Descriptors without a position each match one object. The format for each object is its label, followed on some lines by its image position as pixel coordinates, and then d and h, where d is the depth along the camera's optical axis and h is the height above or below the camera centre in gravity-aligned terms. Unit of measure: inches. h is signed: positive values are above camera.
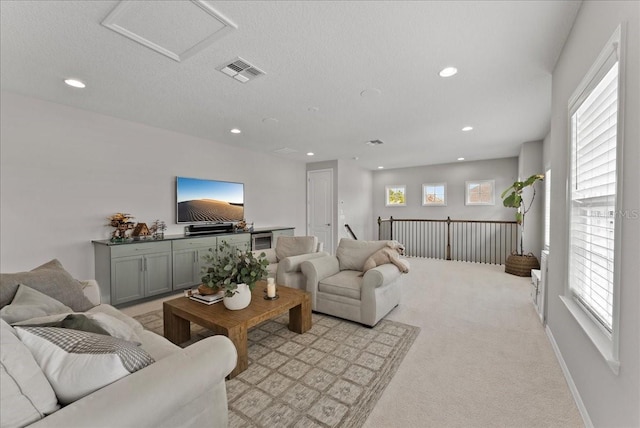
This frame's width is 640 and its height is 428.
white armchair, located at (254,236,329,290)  136.1 -24.9
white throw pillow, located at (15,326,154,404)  36.5 -20.9
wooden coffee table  82.4 -34.5
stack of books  99.0 -32.1
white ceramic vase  92.4 -30.2
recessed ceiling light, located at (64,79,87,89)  106.6 +51.0
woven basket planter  193.8 -37.7
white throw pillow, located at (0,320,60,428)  30.5 -21.3
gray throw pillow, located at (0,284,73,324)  53.9 -21.0
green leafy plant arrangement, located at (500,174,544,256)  180.2 +7.6
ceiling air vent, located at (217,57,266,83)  94.4 +51.1
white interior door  269.9 +5.3
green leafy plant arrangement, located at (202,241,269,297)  92.1 -20.6
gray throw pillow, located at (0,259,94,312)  66.1 -19.8
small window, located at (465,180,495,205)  278.8 +20.4
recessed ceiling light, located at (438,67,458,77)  97.5 +51.0
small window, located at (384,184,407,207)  328.4 +19.7
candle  104.7 -30.0
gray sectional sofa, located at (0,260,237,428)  32.7 -24.0
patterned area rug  66.2 -48.9
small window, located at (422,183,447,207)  303.7 +19.7
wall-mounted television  177.5 +7.3
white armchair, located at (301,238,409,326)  112.8 -32.3
